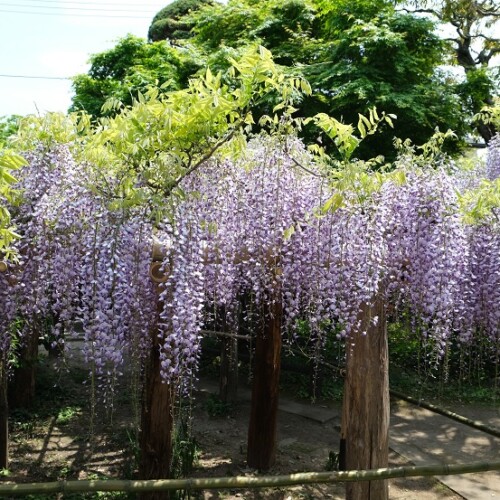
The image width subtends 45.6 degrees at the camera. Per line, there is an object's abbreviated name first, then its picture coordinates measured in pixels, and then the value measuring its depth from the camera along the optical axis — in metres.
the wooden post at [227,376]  6.98
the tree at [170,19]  15.48
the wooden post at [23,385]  6.68
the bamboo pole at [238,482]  2.75
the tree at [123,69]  11.12
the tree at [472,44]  9.58
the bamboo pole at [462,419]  4.20
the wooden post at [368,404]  3.71
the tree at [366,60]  8.00
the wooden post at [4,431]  5.00
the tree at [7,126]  10.21
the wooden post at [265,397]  4.96
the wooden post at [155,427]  3.66
